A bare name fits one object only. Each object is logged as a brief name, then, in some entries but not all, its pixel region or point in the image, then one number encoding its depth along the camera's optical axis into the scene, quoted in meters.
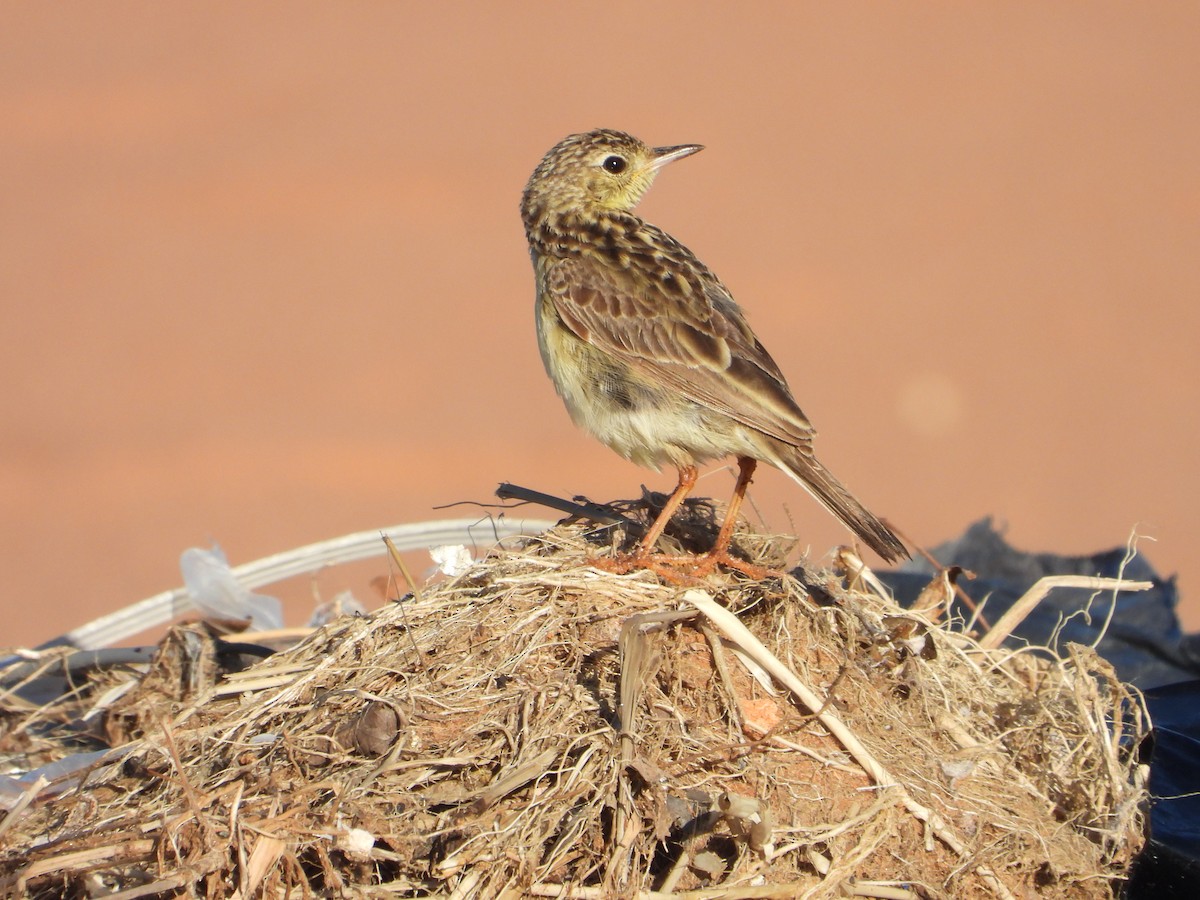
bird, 9.17
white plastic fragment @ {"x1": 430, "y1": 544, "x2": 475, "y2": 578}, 8.32
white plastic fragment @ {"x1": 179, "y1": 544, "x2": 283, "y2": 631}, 10.20
